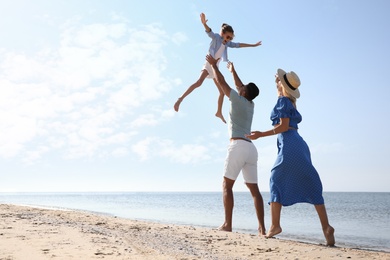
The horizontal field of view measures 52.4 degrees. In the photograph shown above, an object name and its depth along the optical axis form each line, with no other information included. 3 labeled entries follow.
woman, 5.20
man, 6.04
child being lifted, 7.17
